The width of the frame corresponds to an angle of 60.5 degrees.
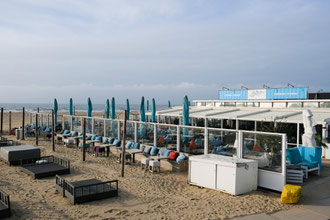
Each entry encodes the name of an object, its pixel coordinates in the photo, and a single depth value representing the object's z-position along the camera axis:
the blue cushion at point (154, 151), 13.48
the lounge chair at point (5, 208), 6.65
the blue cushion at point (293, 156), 10.92
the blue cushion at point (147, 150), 13.81
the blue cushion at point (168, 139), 13.28
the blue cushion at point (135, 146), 14.77
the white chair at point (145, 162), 11.83
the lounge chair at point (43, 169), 10.41
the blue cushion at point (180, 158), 11.88
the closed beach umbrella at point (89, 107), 22.11
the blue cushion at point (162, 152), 12.97
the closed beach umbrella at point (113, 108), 20.39
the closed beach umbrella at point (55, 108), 23.16
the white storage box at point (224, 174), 8.49
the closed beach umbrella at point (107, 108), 21.59
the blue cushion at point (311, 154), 11.00
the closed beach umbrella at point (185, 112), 15.47
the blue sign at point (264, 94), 20.77
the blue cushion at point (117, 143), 15.70
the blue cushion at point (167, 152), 12.79
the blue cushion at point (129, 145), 15.06
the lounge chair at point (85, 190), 7.74
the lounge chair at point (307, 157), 10.71
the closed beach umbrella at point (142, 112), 18.59
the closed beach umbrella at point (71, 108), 23.78
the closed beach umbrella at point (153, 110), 19.61
